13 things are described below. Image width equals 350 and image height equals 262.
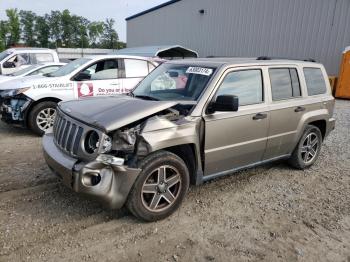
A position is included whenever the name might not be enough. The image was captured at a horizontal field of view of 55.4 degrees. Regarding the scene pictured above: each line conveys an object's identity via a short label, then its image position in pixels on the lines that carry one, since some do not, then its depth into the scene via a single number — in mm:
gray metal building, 15016
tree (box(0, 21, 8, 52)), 67800
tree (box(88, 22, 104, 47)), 95062
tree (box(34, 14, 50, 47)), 87438
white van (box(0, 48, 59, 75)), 12369
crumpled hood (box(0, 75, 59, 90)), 6809
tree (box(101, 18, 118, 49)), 94269
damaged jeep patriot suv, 3266
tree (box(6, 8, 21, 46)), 68250
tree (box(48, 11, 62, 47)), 90325
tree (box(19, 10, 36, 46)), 83438
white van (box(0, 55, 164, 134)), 6730
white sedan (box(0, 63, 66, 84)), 9809
